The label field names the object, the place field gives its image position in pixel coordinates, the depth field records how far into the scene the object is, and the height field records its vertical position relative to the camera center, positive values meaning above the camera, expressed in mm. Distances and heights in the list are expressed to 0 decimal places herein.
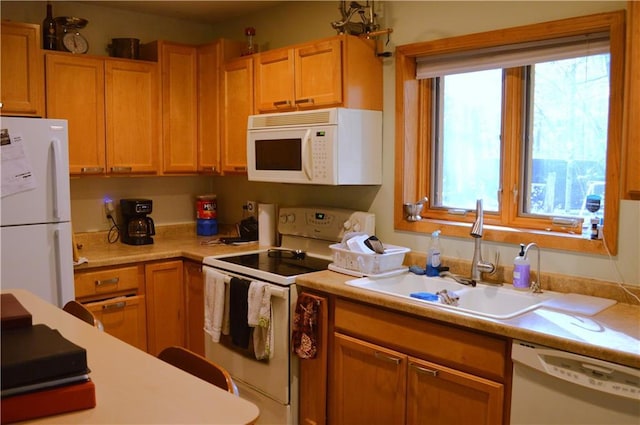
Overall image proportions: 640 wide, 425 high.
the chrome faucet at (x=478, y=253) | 2668 -353
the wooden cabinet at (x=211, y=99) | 3873 +533
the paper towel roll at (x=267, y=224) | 3789 -307
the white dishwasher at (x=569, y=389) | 1780 -685
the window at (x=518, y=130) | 2455 +236
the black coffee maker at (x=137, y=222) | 3846 -301
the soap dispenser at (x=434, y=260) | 2877 -407
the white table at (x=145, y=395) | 1165 -478
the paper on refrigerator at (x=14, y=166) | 2912 +52
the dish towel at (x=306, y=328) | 2758 -721
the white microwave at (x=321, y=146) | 3018 +170
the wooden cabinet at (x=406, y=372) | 2160 -793
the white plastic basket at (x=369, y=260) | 2844 -412
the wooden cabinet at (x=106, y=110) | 3441 +415
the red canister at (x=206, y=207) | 4254 -220
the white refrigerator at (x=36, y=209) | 2936 -168
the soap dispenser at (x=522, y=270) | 2559 -407
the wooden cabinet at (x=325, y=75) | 3035 +559
